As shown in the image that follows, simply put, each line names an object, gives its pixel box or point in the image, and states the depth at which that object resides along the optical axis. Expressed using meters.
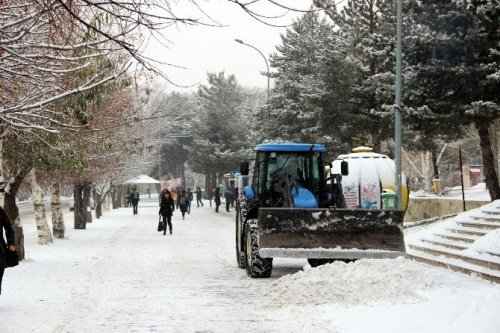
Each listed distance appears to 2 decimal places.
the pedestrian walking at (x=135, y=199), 53.99
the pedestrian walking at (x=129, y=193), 60.81
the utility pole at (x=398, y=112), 21.92
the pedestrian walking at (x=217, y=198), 53.86
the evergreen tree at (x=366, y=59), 33.94
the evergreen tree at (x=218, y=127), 72.69
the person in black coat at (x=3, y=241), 10.41
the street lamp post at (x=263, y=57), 43.57
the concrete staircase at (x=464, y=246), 14.83
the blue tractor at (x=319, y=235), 14.11
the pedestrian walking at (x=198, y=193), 67.75
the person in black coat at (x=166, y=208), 29.03
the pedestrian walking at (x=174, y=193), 65.29
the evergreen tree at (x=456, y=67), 23.64
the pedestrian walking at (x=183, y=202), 43.59
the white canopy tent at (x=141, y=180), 69.85
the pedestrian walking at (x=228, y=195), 55.23
